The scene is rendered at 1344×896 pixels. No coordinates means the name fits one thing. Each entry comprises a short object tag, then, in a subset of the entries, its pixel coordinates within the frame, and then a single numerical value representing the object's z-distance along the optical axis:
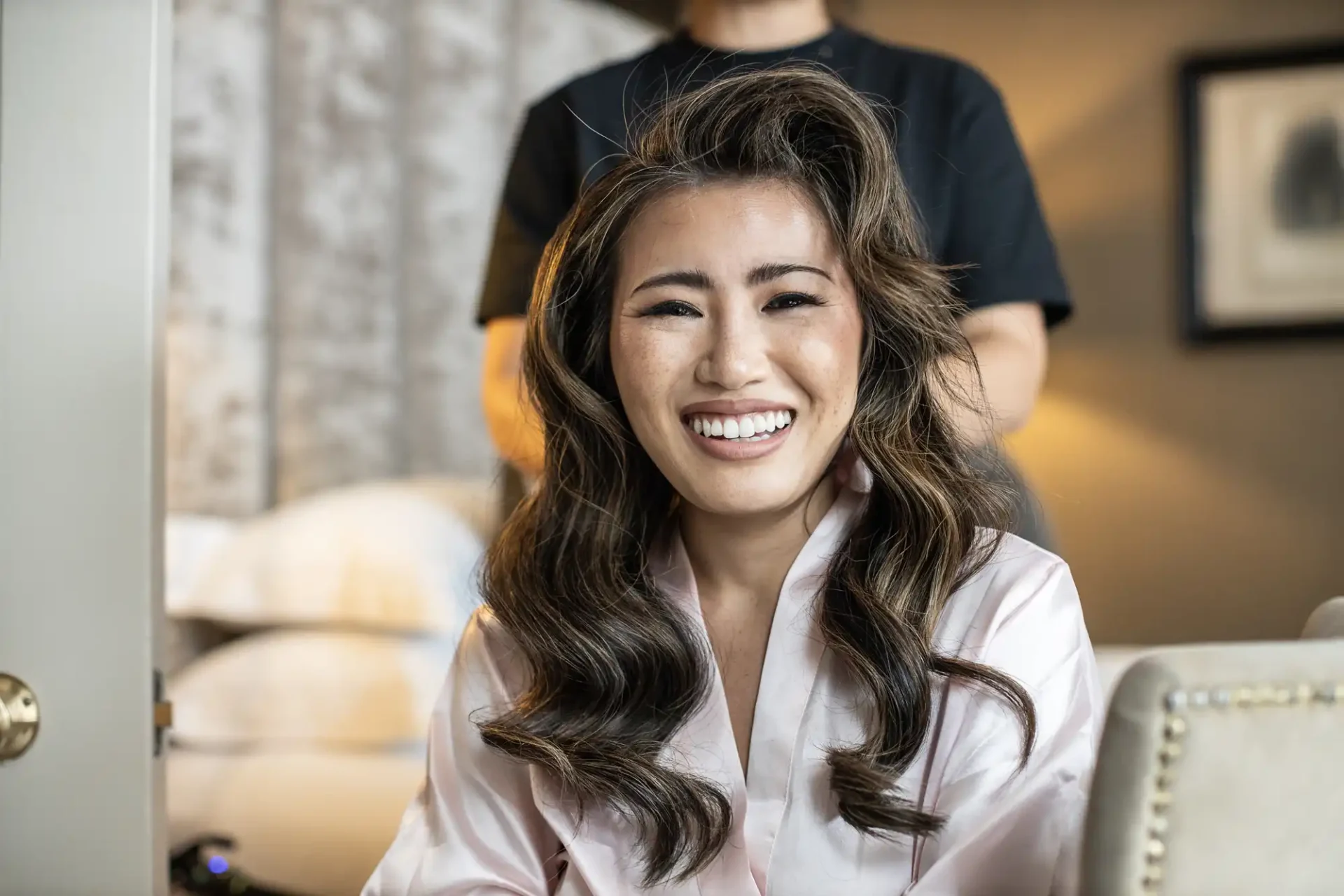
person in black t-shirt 1.62
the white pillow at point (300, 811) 1.76
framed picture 3.04
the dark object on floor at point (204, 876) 1.65
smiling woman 1.06
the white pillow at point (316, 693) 1.93
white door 1.12
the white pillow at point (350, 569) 1.97
